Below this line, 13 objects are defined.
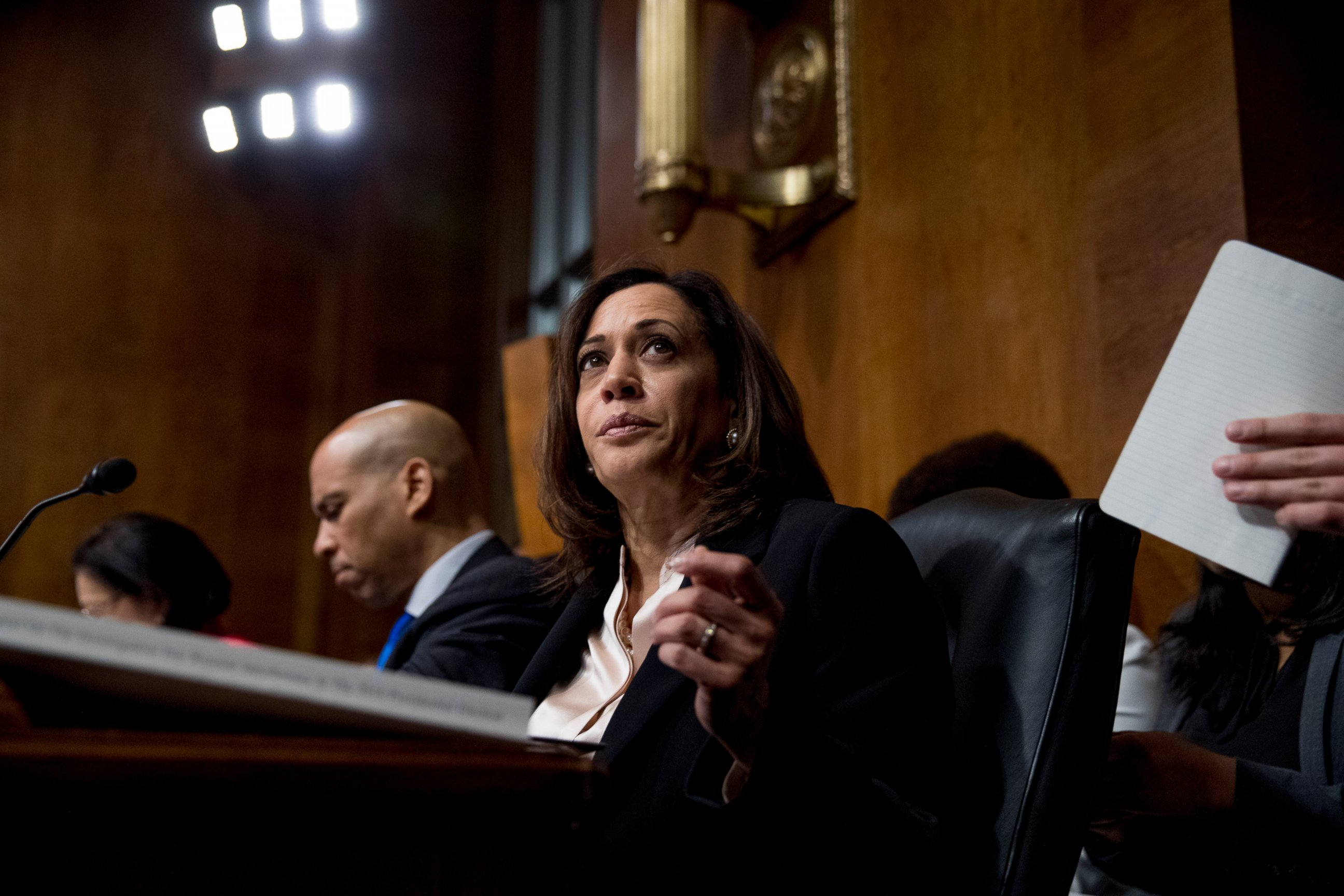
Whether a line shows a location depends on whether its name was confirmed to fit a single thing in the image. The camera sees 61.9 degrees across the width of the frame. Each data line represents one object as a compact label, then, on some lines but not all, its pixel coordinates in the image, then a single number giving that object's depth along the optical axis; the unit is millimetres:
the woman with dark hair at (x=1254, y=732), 1054
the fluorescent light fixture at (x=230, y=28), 2945
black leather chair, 1079
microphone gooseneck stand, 1636
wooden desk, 649
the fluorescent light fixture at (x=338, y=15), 3428
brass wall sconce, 2869
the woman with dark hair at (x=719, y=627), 935
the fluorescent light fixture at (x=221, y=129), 2992
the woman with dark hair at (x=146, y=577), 2736
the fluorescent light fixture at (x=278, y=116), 3826
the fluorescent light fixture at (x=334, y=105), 4074
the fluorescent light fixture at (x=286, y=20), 3410
